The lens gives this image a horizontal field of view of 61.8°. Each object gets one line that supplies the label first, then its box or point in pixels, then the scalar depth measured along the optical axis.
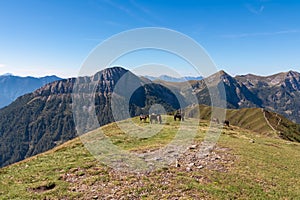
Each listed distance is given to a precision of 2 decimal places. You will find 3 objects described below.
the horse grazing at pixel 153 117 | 54.54
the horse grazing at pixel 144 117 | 58.03
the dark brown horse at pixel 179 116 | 61.52
